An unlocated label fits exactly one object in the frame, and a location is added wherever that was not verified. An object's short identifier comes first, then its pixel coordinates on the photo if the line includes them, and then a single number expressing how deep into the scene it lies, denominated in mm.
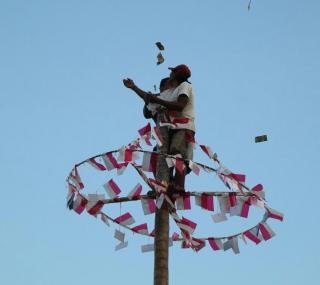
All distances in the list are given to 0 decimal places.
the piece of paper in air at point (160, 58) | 20719
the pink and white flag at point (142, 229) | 19922
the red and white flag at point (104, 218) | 19719
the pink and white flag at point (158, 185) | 16953
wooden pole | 15961
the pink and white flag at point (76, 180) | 19016
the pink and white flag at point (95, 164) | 18872
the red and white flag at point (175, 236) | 20156
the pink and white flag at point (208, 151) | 18981
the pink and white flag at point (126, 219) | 19772
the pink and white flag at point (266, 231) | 19617
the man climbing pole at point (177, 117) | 18234
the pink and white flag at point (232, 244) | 20391
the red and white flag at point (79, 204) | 18687
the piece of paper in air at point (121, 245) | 20094
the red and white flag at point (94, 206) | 18250
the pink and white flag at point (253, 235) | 19984
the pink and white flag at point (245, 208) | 18398
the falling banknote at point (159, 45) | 21016
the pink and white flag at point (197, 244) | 19703
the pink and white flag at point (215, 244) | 20281
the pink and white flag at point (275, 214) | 18631
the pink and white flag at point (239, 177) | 18687
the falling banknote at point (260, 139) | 20281
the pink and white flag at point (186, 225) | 18391
